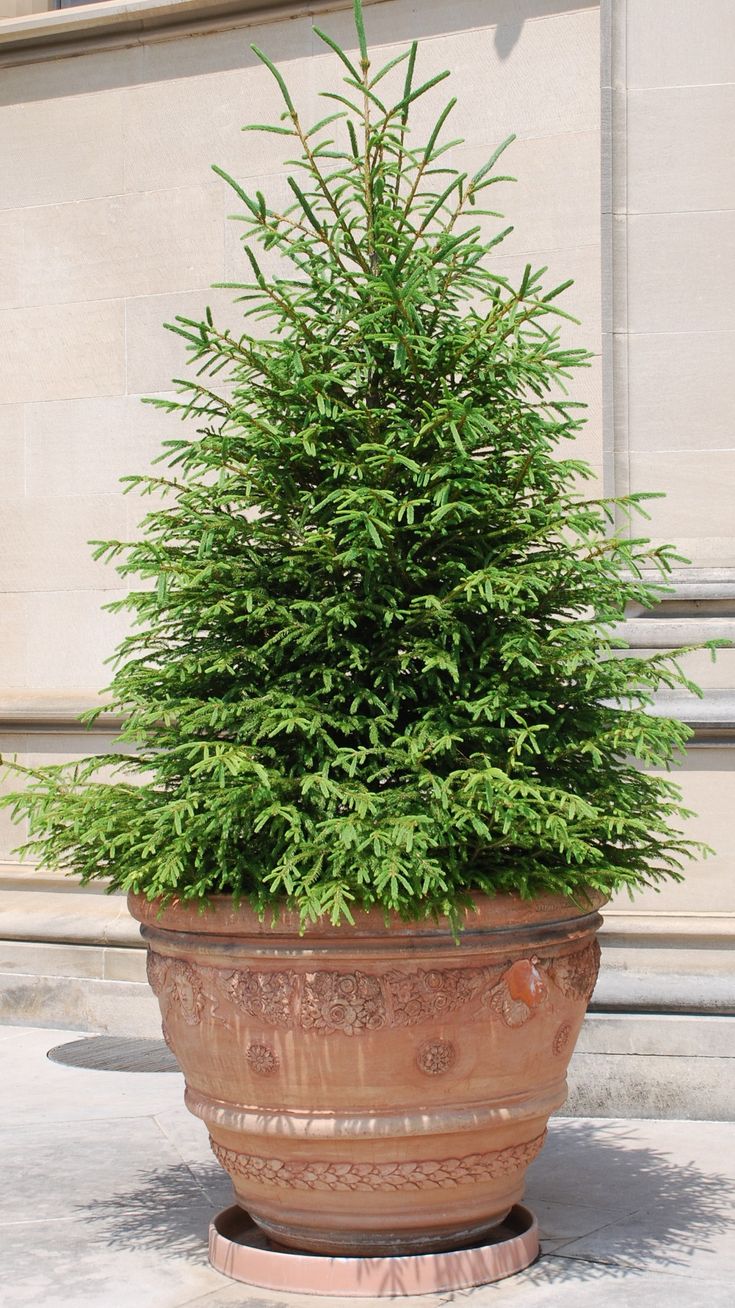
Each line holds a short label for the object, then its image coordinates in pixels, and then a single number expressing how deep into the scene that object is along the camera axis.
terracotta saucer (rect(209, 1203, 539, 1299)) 3.66
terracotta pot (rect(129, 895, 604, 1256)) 3.59
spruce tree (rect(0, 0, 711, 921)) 3.65
